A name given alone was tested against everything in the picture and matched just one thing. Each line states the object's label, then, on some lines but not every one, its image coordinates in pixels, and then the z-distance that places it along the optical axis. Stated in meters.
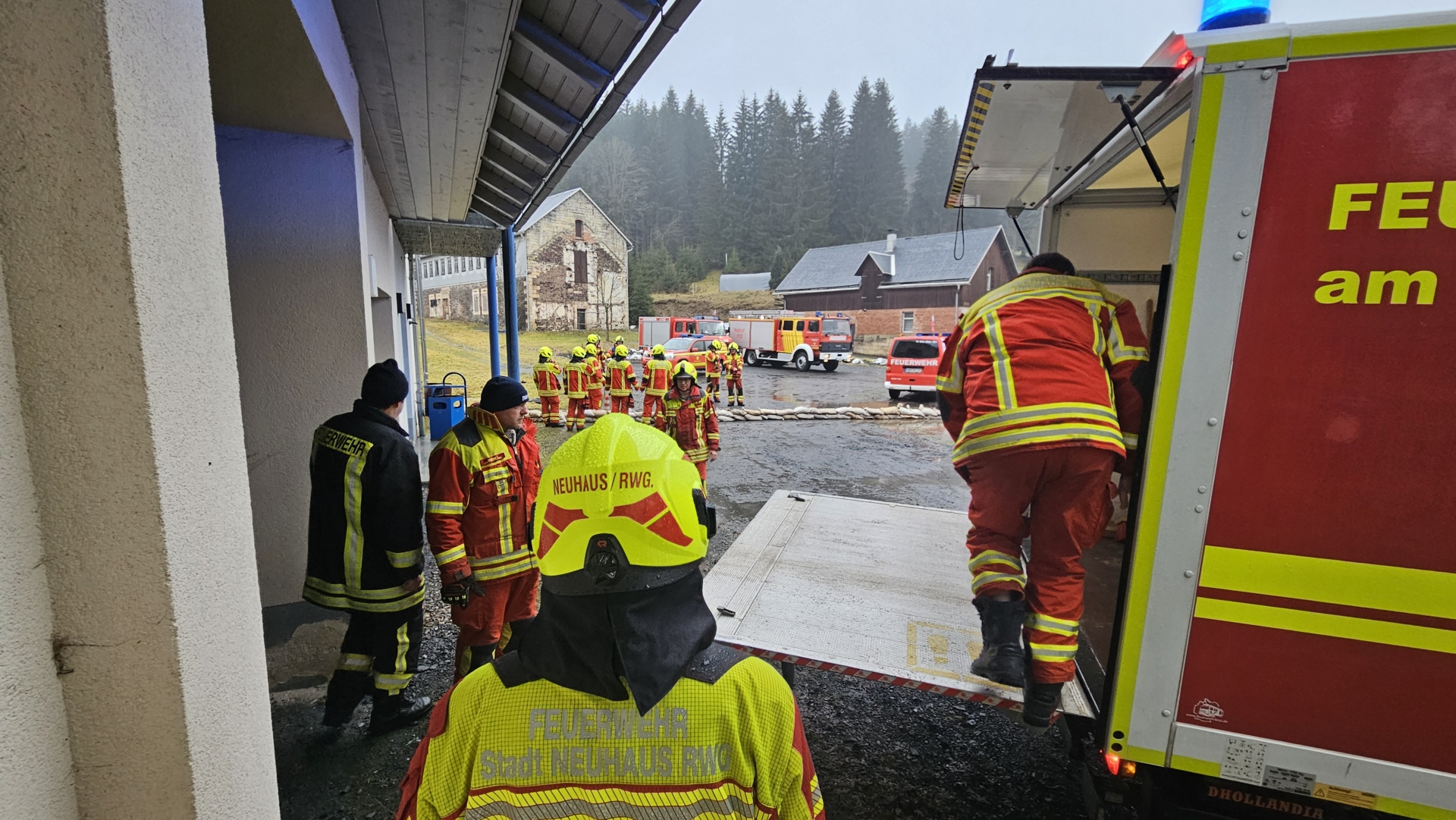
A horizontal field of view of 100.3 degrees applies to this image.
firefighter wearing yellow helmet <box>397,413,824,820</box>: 1.11
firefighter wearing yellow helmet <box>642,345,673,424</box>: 11.28
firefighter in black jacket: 3.00
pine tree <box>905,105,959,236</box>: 64.56
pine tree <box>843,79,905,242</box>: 63.09
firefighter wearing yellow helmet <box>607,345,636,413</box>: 13.12
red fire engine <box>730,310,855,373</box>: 26.95
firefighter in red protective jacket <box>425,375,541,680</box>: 3.15
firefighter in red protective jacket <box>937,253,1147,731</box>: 2.19
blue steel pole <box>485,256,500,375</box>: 11.21
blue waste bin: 9.20
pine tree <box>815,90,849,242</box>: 62.34
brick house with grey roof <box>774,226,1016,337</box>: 37.47
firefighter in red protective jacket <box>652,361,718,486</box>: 6.89
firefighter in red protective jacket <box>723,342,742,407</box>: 16.34
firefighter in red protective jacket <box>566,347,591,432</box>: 12.80
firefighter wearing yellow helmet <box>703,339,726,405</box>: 15.51
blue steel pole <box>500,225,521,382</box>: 9.98
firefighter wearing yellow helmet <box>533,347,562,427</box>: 12.55
